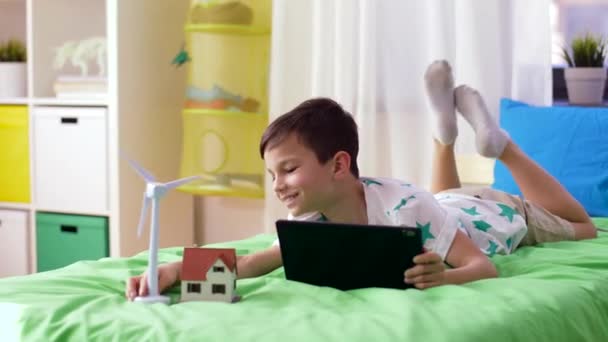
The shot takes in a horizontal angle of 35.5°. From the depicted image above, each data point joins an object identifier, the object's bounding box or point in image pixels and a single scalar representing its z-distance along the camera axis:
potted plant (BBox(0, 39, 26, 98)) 3.55
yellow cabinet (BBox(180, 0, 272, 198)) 3.21
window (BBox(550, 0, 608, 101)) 3.07
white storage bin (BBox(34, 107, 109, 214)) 3.25
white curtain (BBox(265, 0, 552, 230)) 2.83
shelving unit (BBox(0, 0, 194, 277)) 3.24
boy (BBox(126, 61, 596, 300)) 1.65
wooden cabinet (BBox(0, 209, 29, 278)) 3.44
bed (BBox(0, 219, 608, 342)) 1.27
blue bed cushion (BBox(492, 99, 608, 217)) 2.45
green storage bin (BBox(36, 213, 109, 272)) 3.28
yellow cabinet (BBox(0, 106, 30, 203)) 3.41
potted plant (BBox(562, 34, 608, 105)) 2.85
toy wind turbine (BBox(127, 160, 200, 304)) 1.48
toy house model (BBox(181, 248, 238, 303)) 1.48
